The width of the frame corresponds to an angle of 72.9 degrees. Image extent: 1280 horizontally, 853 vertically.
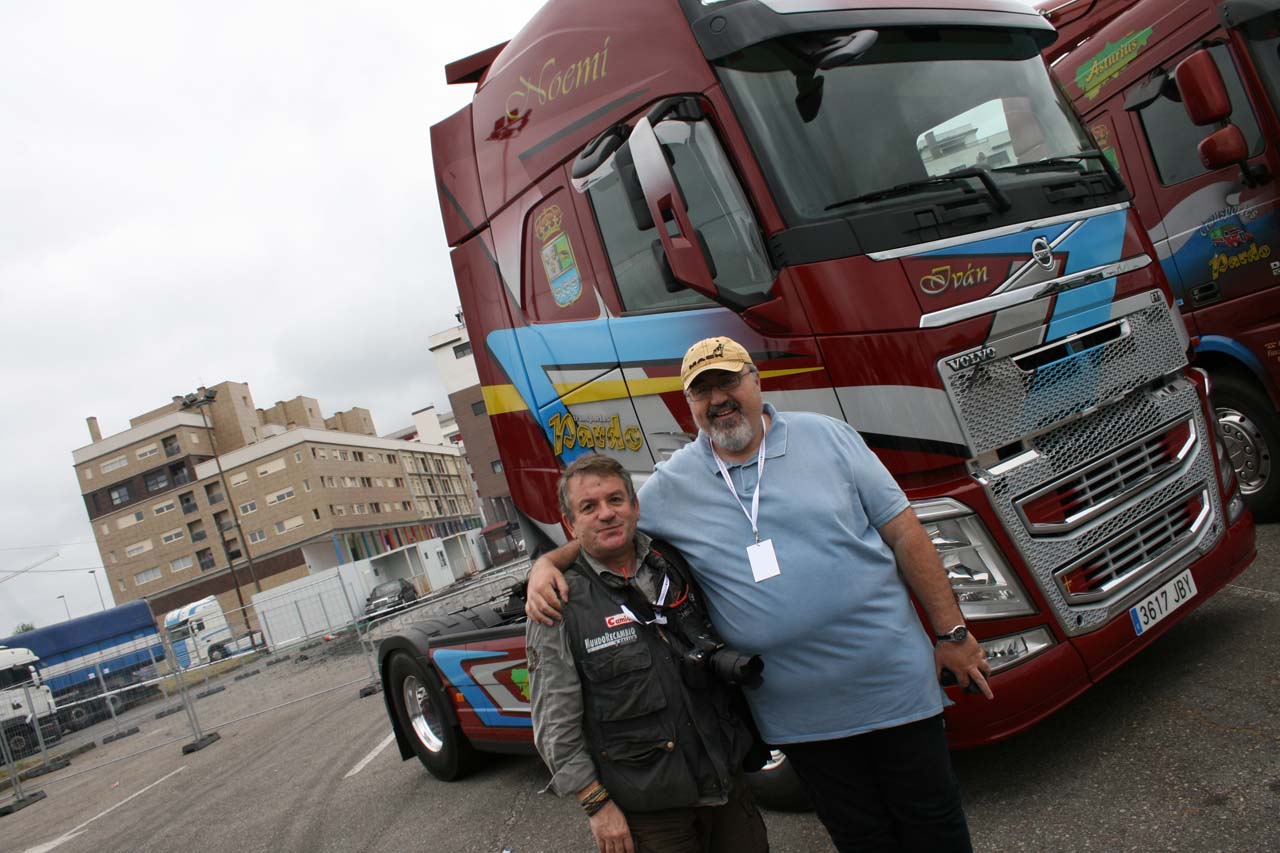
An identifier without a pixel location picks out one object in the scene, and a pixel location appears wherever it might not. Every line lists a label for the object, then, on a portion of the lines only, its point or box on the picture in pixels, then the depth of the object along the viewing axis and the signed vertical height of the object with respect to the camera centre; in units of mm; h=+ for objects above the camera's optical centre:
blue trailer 21078 +693
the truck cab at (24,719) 16562 -349
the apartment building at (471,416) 58062 +8993
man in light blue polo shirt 2166 -405
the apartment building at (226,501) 68312 +9918
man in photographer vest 2154 -484
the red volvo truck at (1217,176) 4859 +689
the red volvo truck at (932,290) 3111 +469
